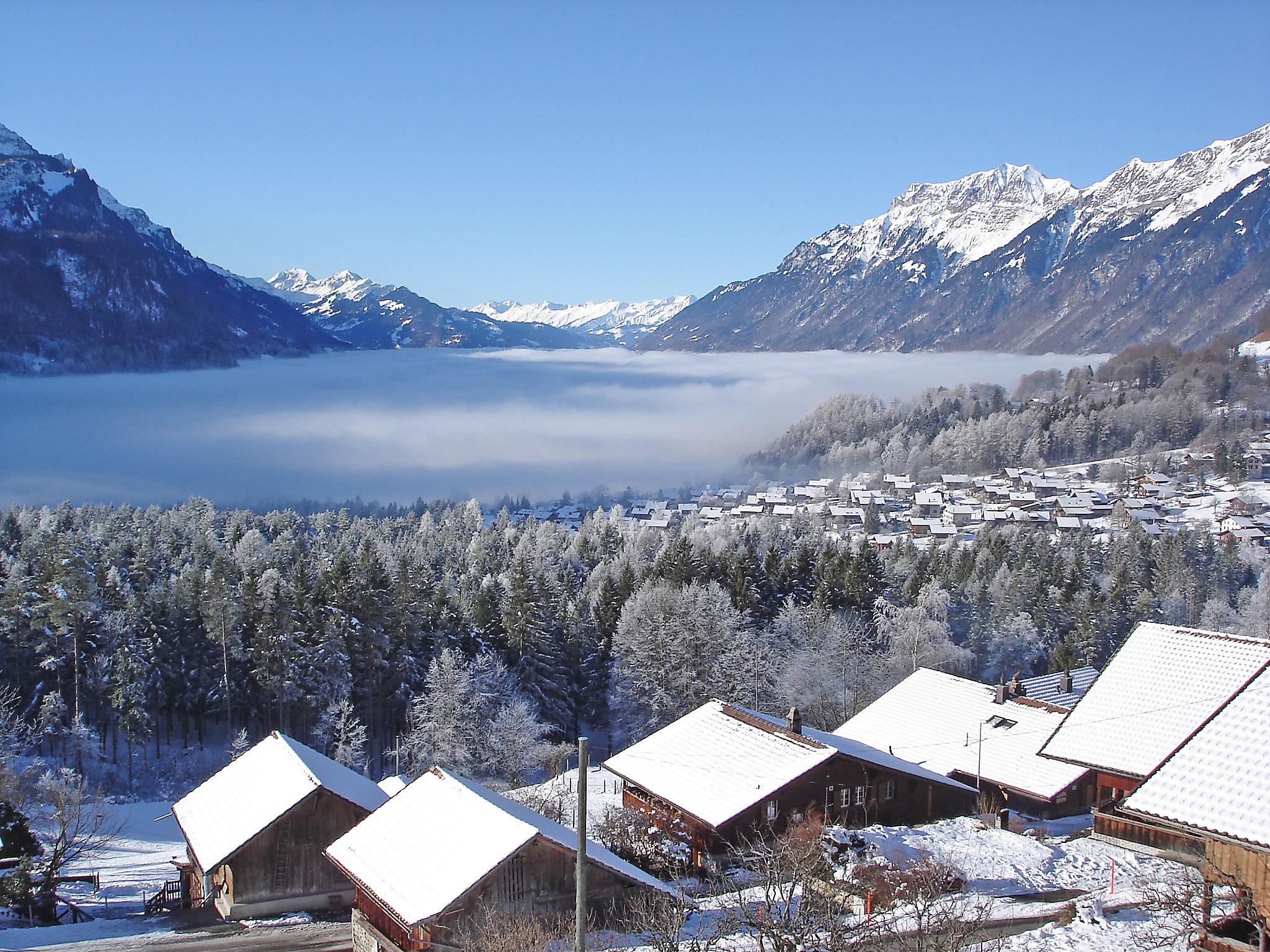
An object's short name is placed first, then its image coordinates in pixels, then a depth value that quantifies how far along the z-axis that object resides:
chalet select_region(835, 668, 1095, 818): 31.98
